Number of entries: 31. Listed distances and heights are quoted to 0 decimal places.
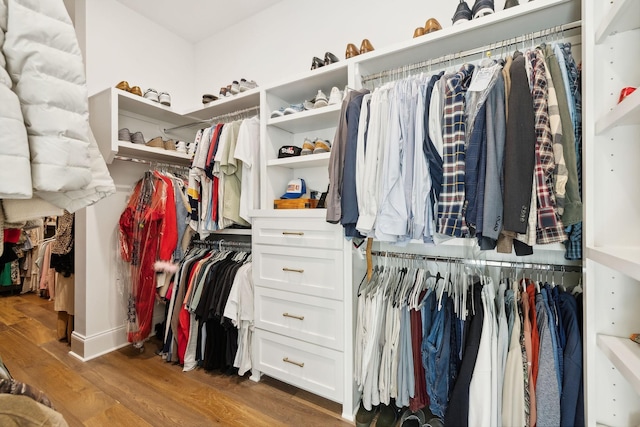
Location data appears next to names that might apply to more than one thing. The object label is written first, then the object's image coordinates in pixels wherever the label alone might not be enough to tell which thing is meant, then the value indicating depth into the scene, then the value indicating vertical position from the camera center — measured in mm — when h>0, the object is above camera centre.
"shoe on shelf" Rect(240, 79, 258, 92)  2095 +940
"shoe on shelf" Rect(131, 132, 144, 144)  2160 +573
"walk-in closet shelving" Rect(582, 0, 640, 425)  846 +25
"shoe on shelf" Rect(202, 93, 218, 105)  2307 +928
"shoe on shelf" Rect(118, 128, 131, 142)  2072 +572
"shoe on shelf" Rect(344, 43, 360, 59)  1614 +922
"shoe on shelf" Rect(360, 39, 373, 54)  1617 +942
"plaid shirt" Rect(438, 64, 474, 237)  1085 +194
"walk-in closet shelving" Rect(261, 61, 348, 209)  1714 +593
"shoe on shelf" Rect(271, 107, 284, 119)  1872 +655
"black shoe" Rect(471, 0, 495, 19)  1293 +937
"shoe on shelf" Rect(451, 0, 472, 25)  1350 +948
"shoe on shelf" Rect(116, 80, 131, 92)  2047 +913
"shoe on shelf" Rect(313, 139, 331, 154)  1788 +416
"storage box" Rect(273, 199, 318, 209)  1790 +65
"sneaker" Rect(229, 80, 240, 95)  2117 +931
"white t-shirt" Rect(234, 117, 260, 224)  1887 +337
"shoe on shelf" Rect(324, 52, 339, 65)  1728 +938
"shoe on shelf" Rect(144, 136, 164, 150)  2279 +563
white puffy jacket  624 +273
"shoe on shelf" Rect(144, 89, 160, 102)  2211 +915
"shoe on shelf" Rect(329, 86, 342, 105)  1667 +685
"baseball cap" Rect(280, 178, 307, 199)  1924 +164
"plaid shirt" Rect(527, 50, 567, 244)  947 +143
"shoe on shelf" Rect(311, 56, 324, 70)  1770 +934
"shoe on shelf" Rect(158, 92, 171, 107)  2290 +922
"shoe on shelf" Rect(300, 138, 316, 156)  1828 +421
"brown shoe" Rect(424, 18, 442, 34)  1423 +937
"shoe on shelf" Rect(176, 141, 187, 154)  2416 +561
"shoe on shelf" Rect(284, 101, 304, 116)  1821 +666
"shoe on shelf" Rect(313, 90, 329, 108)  1736 +684
